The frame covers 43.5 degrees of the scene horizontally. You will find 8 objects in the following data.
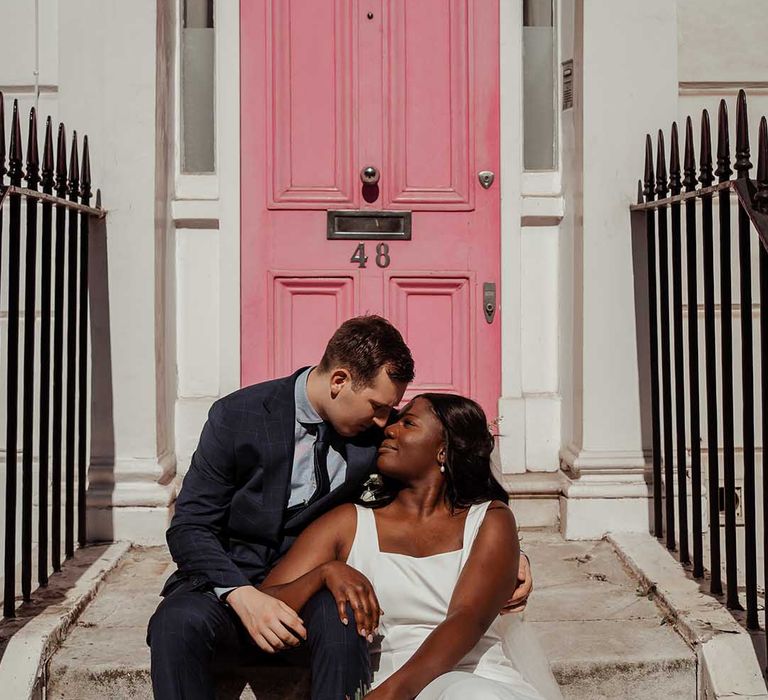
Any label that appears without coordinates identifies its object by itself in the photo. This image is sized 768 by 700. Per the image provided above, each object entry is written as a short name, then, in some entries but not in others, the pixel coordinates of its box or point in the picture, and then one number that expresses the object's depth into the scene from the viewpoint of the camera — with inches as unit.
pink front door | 183.8
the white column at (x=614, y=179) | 171.9
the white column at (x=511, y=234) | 183.3
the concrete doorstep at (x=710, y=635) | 124.3
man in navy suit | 106.2
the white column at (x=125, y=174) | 170.6
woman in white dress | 104.0
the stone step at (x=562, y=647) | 123.3
